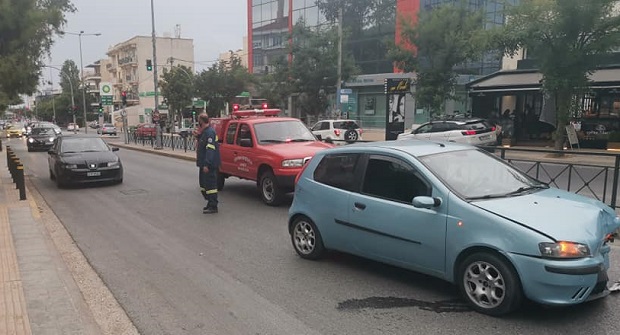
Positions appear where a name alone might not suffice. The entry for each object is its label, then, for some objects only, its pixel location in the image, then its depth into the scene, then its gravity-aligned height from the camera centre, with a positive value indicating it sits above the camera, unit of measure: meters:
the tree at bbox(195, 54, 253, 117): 50.94 +2.55
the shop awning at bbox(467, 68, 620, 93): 21.50 +1.39
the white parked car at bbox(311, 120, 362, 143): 27.14 -1.16
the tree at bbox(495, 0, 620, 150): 17.50 +2.67
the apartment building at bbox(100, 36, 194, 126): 82.75 +7.66
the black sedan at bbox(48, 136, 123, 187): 13.09 -1.48
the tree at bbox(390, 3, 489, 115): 23.89 +2.95
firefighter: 9.46 -1.01
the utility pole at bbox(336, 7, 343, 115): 27.52 +1.90
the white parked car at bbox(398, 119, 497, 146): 18.84 -0.87
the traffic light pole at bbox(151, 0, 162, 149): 28.77 +1.03
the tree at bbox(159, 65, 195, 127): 57.06 +2.38
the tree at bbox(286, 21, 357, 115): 32.06 +2.97
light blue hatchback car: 4.08 -1.06
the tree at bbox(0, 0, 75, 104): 11.84 +1.86
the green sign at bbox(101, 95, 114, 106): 45.00 +0.67
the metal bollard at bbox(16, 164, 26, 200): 10.78 -1.67
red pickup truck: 9.93 -0.87
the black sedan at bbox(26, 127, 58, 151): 29.77 -1.99
